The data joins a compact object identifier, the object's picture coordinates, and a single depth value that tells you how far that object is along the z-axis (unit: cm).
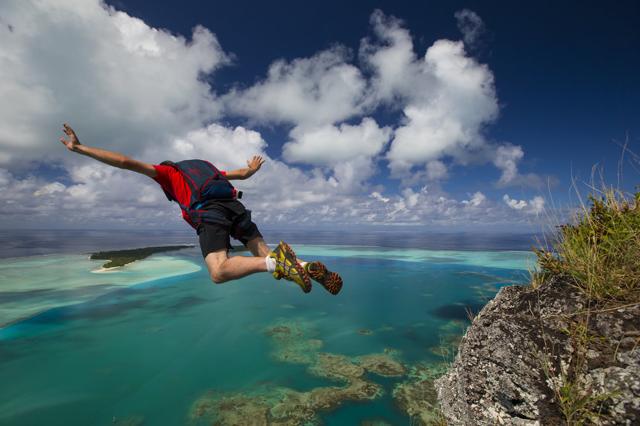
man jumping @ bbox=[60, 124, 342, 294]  398
